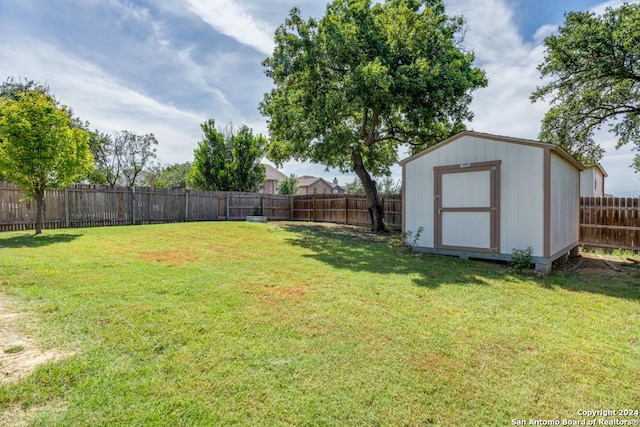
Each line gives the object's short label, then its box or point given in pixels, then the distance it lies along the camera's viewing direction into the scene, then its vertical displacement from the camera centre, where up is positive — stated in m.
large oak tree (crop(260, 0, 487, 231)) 10.27 +4.58
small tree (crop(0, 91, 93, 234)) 8.21 +1.68
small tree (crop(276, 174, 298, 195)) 33.03 +2.25
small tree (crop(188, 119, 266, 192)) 20.45 +3.05
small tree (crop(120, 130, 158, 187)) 20.89 +3.84
